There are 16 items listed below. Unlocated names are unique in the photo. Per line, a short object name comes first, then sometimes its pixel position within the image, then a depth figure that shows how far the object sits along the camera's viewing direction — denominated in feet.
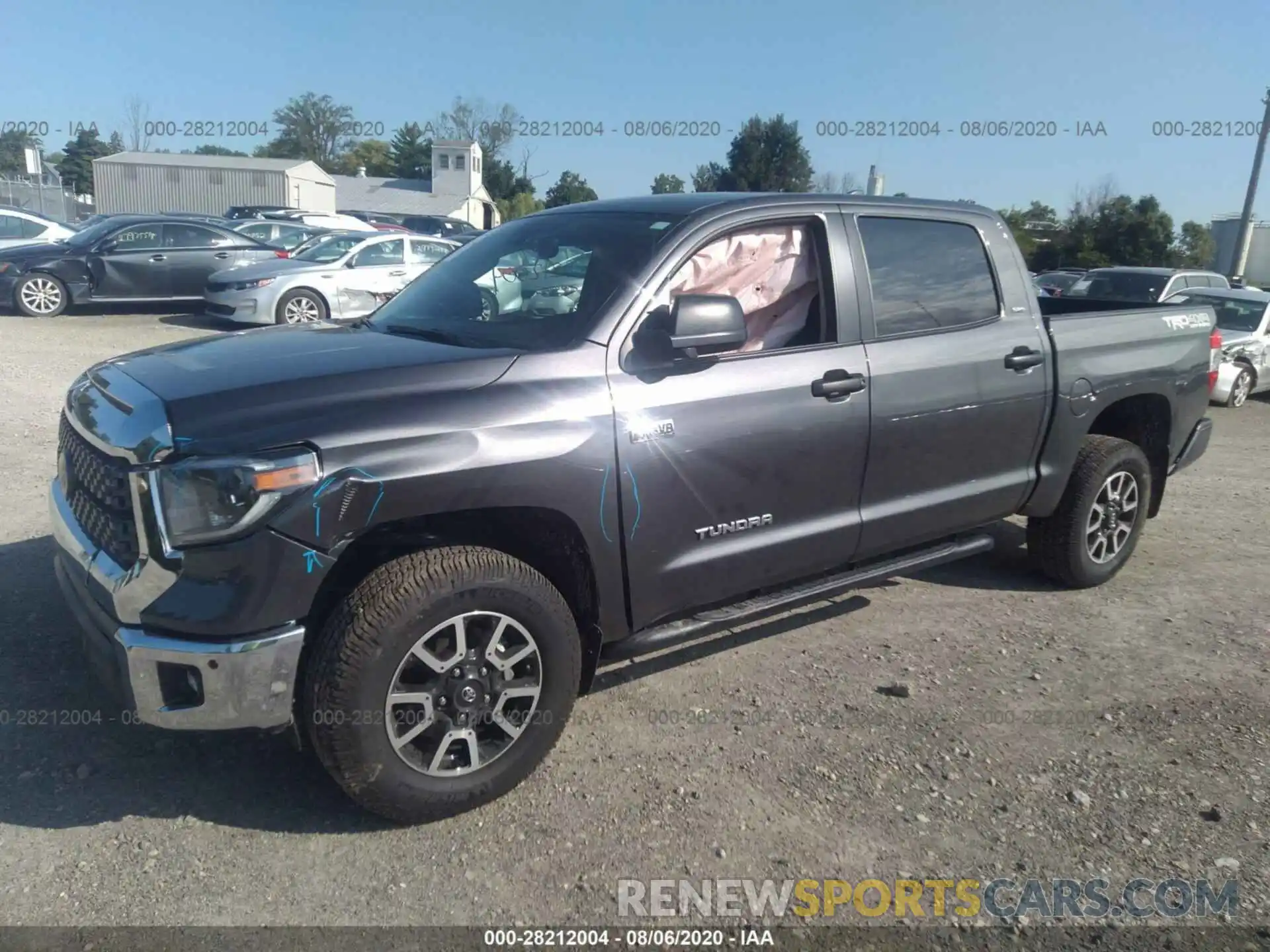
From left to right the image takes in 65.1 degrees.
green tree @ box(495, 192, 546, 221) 197.16
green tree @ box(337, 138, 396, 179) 307.78
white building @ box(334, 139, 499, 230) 200.34
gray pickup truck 9.28
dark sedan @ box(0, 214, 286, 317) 48.21
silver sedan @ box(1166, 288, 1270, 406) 42.86
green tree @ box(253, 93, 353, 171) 299.79
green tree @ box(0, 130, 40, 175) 226.79
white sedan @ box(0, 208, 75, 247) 53.16
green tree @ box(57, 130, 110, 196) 226.99
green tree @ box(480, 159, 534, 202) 242.99
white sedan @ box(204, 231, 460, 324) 45.21
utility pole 76.82
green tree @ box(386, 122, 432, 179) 284.61
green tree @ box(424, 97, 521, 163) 258.57
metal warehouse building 153.89
